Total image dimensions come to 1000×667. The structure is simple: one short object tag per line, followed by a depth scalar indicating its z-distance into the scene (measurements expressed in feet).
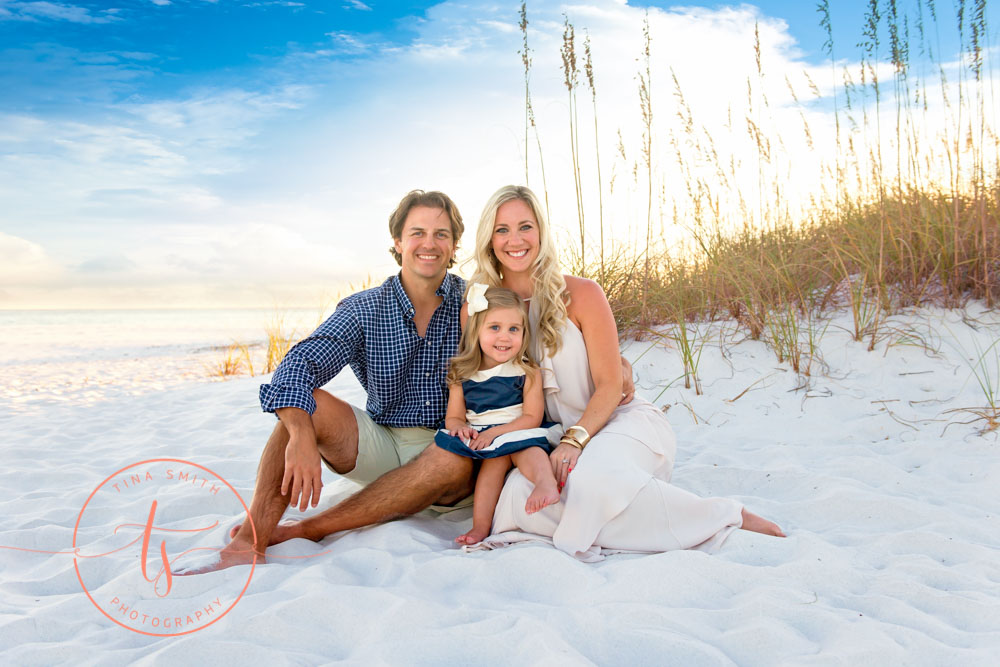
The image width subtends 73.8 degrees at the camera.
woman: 7.36
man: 7.65
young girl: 8.04
